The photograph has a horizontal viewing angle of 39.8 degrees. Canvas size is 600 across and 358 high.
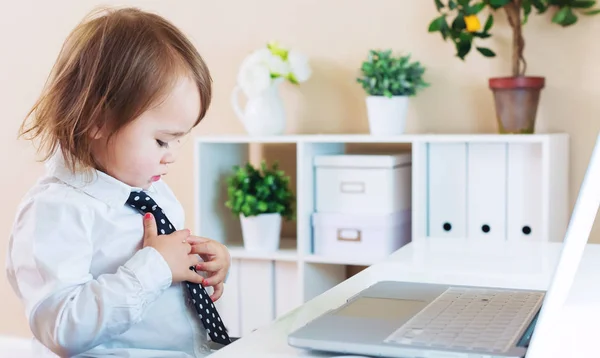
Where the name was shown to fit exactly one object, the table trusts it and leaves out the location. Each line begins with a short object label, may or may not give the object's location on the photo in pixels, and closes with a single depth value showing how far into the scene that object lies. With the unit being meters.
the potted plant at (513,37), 2.40
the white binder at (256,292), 2.64
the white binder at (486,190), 2.40
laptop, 0.70
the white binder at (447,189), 2.44
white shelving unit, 2.37
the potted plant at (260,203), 2.59
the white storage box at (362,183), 2.47
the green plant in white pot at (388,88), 2.50
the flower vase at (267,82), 2.60
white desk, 0.86
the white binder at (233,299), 2.67
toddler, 1.09
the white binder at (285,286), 2.62
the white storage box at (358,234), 2.46
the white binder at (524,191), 2.37
